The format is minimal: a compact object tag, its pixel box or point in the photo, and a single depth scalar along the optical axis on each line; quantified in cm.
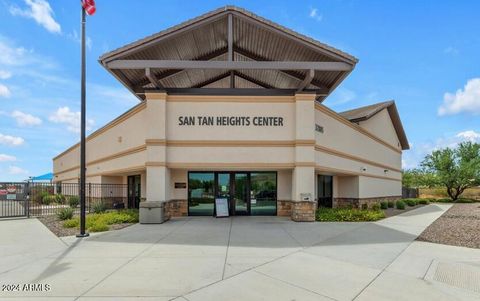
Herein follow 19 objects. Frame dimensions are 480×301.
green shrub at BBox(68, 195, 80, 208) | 2238
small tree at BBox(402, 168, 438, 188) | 3769
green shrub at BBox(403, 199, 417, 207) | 2737
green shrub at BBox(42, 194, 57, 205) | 2536
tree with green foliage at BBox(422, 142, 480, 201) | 3522
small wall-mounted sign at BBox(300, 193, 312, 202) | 1450
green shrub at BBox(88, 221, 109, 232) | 1156
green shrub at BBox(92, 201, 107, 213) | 1759
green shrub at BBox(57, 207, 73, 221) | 1487
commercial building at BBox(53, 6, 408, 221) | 1398
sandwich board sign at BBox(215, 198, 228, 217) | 1605
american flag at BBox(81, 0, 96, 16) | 1081
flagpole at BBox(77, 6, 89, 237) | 1046
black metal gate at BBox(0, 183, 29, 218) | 1730
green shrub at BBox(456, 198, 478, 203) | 3484
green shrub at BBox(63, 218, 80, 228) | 1259
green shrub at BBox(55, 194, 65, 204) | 2506
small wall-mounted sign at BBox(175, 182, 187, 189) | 1659
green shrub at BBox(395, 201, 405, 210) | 2341
